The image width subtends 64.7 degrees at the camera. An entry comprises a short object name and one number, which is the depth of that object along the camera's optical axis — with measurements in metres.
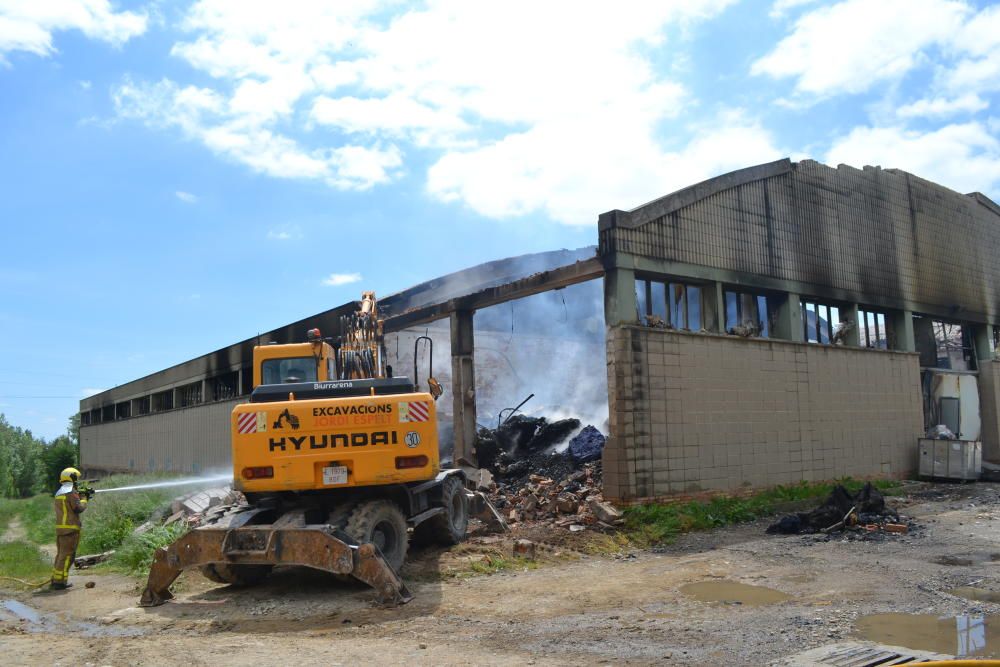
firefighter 9.84
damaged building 13.47
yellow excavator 7.65
